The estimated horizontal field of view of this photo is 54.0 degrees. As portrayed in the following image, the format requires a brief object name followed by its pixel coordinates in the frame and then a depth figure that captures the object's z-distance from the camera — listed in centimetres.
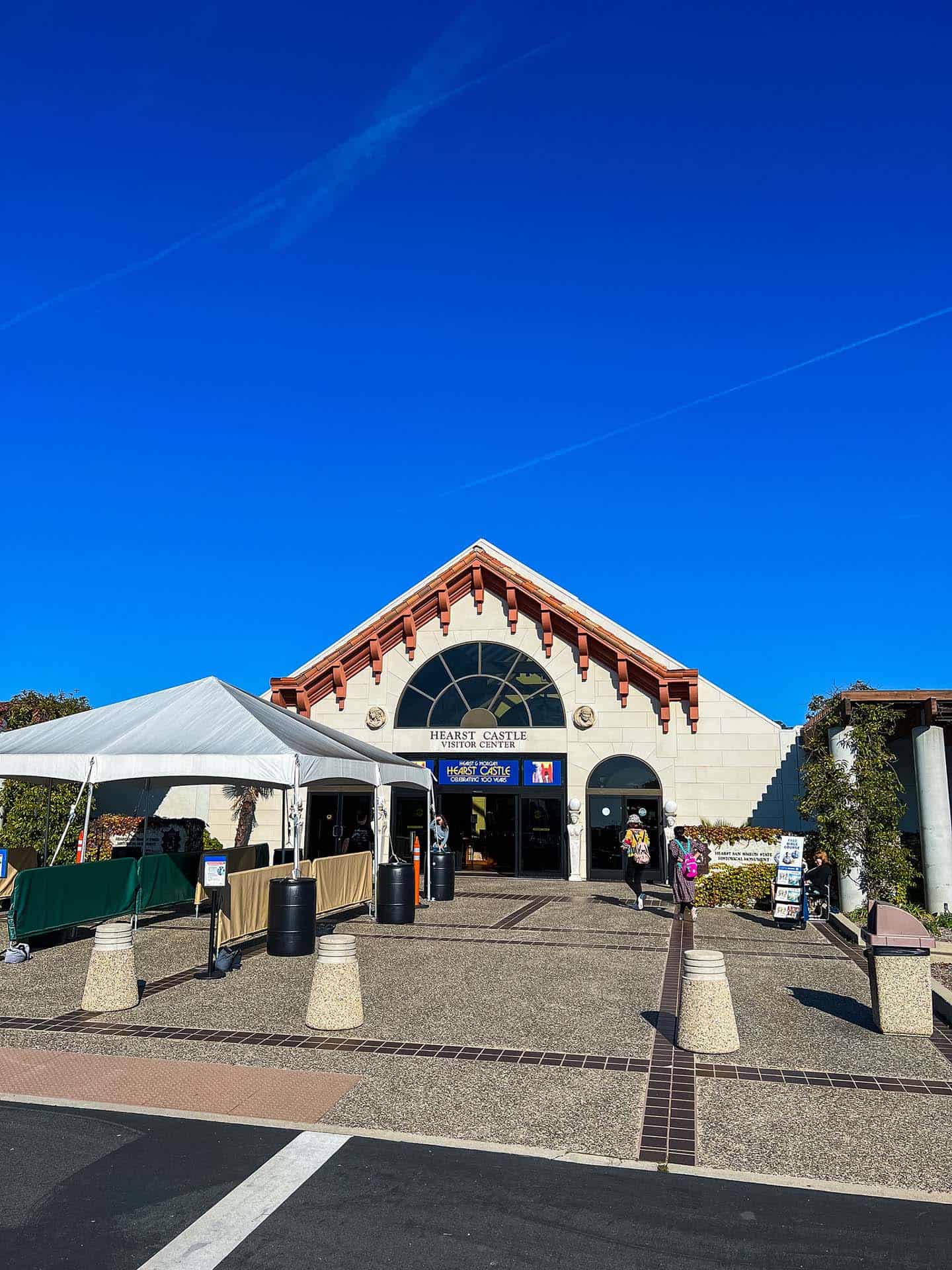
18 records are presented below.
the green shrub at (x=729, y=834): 2244
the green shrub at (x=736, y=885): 2030
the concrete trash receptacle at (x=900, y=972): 936
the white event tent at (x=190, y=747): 1409
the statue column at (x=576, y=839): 2561
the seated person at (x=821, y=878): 1833
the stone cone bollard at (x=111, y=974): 995
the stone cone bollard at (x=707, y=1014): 857
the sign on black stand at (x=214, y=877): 1195
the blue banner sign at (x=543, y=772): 2647
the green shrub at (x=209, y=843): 2581
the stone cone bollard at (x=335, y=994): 920
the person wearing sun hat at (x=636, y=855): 1991
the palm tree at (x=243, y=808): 2781
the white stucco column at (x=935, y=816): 1878
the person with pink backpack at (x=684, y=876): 1714
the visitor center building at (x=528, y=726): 2558
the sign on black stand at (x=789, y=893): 1712
